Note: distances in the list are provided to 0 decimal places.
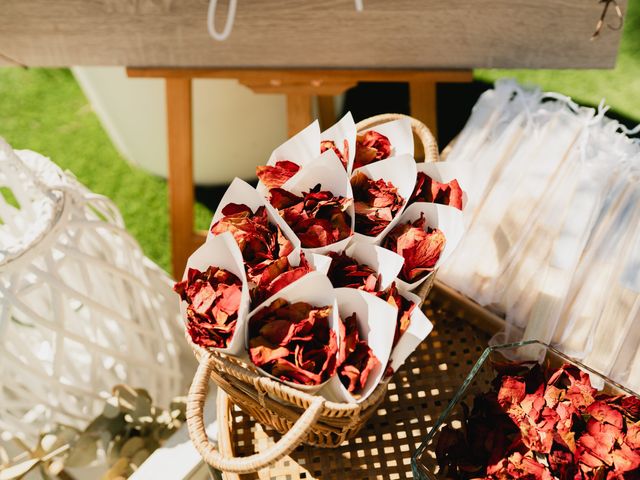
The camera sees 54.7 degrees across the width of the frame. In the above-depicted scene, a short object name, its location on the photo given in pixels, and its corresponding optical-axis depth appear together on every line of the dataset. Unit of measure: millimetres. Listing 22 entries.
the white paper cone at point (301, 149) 835
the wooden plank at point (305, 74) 1276
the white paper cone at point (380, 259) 739
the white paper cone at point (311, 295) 688
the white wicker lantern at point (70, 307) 887
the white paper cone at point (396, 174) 796
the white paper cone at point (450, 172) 834
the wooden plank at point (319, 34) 1185
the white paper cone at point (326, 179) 771
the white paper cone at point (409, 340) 697
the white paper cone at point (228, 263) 682
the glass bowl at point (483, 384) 782
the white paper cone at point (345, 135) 822
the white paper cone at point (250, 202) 745
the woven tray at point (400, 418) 903
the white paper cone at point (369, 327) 682
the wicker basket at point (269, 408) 646
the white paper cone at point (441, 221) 769
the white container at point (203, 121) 1628
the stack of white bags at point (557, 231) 982
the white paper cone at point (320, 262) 723
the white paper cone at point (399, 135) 870
